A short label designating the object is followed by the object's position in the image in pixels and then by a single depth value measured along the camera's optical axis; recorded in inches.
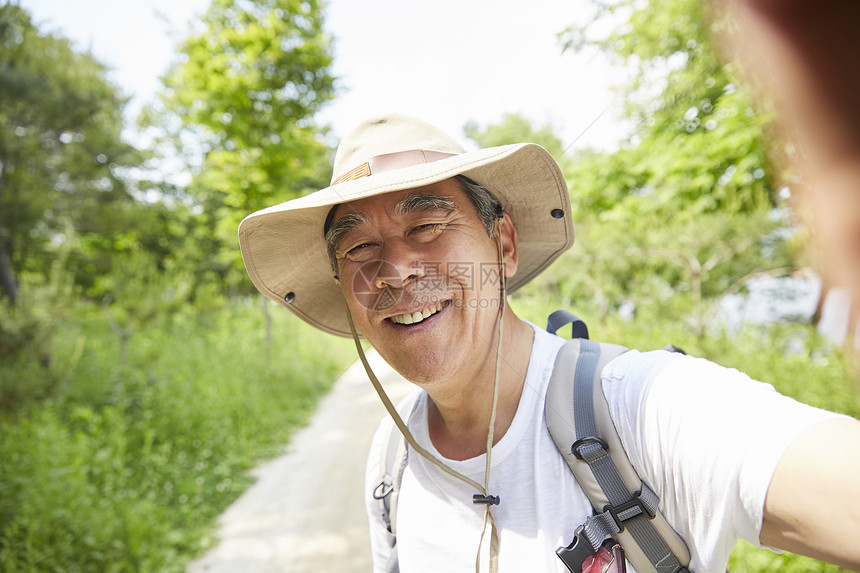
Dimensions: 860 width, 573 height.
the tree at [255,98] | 176.9
